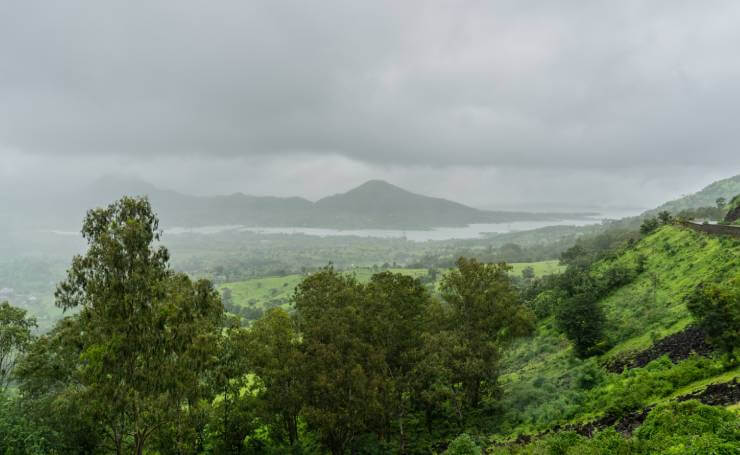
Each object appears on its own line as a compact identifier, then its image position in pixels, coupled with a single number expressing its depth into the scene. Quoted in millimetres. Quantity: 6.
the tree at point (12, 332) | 28000
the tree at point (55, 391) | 20484
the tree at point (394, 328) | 24562
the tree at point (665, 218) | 57744
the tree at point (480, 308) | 29266
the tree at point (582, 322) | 30891
